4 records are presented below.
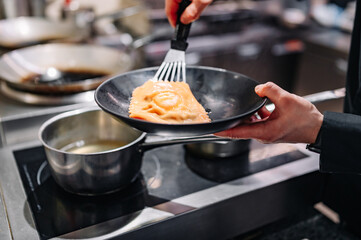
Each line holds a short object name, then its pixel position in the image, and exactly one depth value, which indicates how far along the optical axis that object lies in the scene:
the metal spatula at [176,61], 1.08
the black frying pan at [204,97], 0.81
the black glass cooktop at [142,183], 0.99
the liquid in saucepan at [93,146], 1.17
